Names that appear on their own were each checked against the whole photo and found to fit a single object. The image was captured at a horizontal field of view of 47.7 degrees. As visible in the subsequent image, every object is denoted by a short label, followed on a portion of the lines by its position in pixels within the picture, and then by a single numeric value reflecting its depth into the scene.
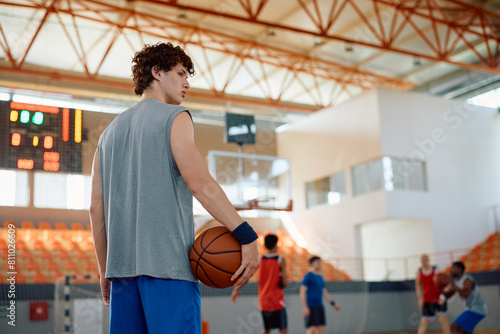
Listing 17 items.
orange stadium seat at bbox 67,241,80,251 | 9.96
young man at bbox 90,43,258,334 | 1.88
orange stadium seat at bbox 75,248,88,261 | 10.09
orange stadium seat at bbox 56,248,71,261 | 9.88
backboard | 10.84
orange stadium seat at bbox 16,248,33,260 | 9.60
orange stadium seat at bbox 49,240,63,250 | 9.94
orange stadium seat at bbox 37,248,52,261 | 9.62
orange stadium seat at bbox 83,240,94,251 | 10.29
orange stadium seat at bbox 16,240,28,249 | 9.75
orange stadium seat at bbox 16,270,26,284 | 8.75
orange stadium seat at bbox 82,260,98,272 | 9.90
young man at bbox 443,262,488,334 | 7.20
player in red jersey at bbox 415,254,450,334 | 9.85
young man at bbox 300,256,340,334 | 7.75
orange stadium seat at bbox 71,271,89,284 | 9.51
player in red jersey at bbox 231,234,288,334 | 7.16
